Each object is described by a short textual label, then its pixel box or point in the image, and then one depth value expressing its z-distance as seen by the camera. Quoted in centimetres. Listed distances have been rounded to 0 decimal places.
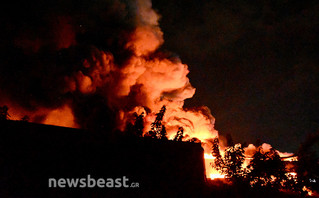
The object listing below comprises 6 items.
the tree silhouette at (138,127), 1058
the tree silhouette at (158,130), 1063
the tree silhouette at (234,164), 1088
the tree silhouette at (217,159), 1152
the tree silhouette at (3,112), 994
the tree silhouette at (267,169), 1041
